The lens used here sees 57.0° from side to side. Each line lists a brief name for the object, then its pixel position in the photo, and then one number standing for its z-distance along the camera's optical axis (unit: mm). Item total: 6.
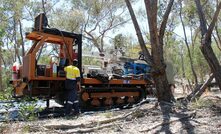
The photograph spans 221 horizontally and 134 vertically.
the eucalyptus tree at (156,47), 5208
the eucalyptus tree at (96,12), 18487
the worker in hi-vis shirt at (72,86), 5968
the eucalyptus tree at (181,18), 18226
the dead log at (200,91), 6273
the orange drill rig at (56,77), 6425
